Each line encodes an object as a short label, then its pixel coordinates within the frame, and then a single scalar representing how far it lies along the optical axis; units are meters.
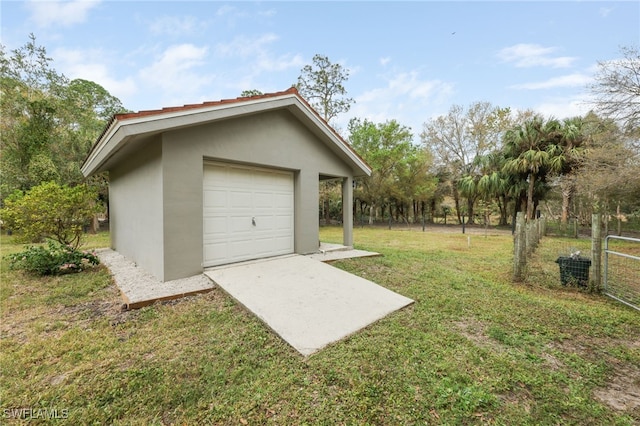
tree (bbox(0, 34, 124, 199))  11.87
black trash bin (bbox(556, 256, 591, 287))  4.88
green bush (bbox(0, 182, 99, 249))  5.66
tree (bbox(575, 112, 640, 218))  8.94
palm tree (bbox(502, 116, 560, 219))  15.36
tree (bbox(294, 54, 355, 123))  20.05
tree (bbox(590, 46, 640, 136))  8.54
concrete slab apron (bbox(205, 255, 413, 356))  3.06
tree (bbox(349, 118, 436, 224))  19.89
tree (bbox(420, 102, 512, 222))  22.86
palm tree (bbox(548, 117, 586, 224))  14.29
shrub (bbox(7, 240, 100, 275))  5.33
